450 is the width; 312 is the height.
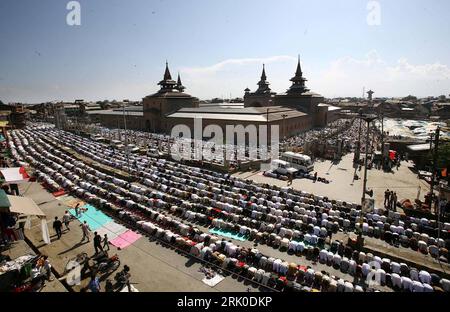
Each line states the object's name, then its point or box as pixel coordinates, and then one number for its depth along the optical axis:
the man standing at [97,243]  14.86
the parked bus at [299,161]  32.12
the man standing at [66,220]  18.48
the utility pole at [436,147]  20.12
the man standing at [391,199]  22.17
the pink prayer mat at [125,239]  16.56
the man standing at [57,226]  16.98
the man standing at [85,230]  16.77
